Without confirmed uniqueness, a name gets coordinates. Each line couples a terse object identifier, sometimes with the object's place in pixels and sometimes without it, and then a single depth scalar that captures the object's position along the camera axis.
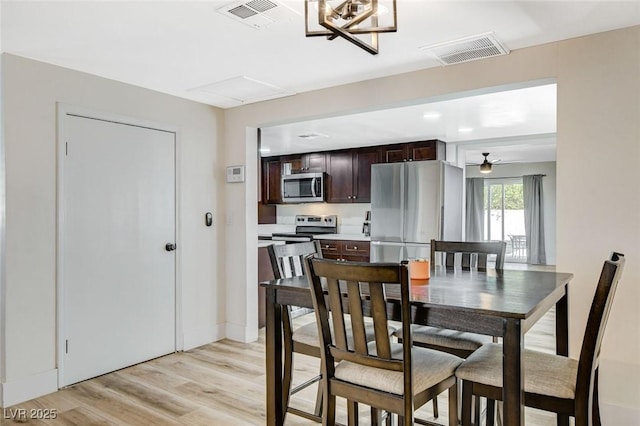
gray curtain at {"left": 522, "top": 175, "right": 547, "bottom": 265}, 9.01
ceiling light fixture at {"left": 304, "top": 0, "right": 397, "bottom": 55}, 1.57
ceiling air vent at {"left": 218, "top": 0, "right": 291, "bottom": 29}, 2.14
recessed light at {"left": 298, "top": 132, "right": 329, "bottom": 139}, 5.43
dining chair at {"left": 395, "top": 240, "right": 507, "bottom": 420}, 2.25
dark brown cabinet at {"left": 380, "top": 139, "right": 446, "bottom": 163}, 5.81
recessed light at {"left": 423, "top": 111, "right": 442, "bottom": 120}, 4.36
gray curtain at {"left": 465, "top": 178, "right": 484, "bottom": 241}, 9.70
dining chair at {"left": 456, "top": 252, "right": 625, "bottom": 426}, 1.59
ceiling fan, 7.24
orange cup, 2.28
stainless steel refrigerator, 5.25
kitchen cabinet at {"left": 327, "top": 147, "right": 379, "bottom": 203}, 6.41
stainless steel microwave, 6.79
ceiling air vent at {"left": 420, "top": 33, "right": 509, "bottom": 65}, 2.56
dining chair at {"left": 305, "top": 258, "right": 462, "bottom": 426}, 1.57
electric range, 7.13
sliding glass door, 9.45
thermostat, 4.11
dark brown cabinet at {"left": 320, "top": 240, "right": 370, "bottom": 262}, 6.18
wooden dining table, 1.54
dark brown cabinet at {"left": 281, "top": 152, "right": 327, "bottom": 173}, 6.89
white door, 3.13
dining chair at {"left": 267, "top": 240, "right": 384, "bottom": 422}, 2.29
